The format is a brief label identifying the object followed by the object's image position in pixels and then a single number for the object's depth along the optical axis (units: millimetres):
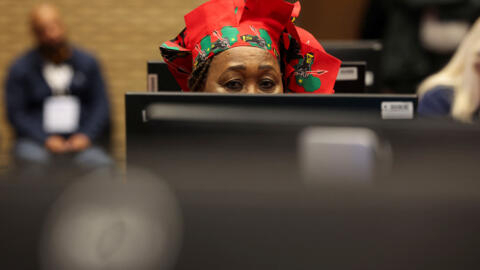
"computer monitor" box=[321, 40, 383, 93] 3487
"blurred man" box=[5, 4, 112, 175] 4647
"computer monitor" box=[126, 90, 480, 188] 1162
